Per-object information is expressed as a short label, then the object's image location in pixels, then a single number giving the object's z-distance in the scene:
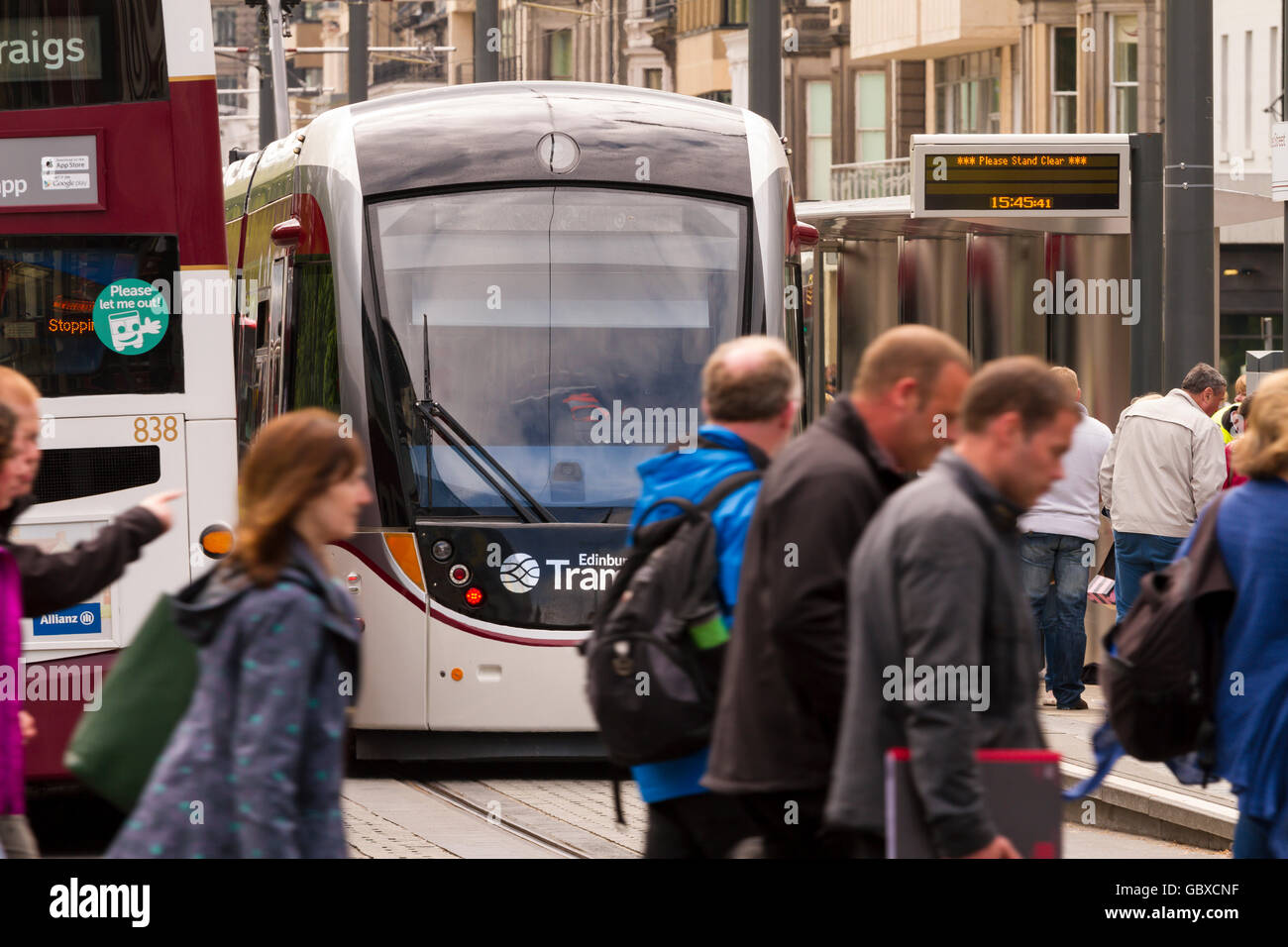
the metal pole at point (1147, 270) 13.77
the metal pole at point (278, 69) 22.67
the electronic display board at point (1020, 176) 14.78
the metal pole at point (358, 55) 33.56
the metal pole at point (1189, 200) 12.68
